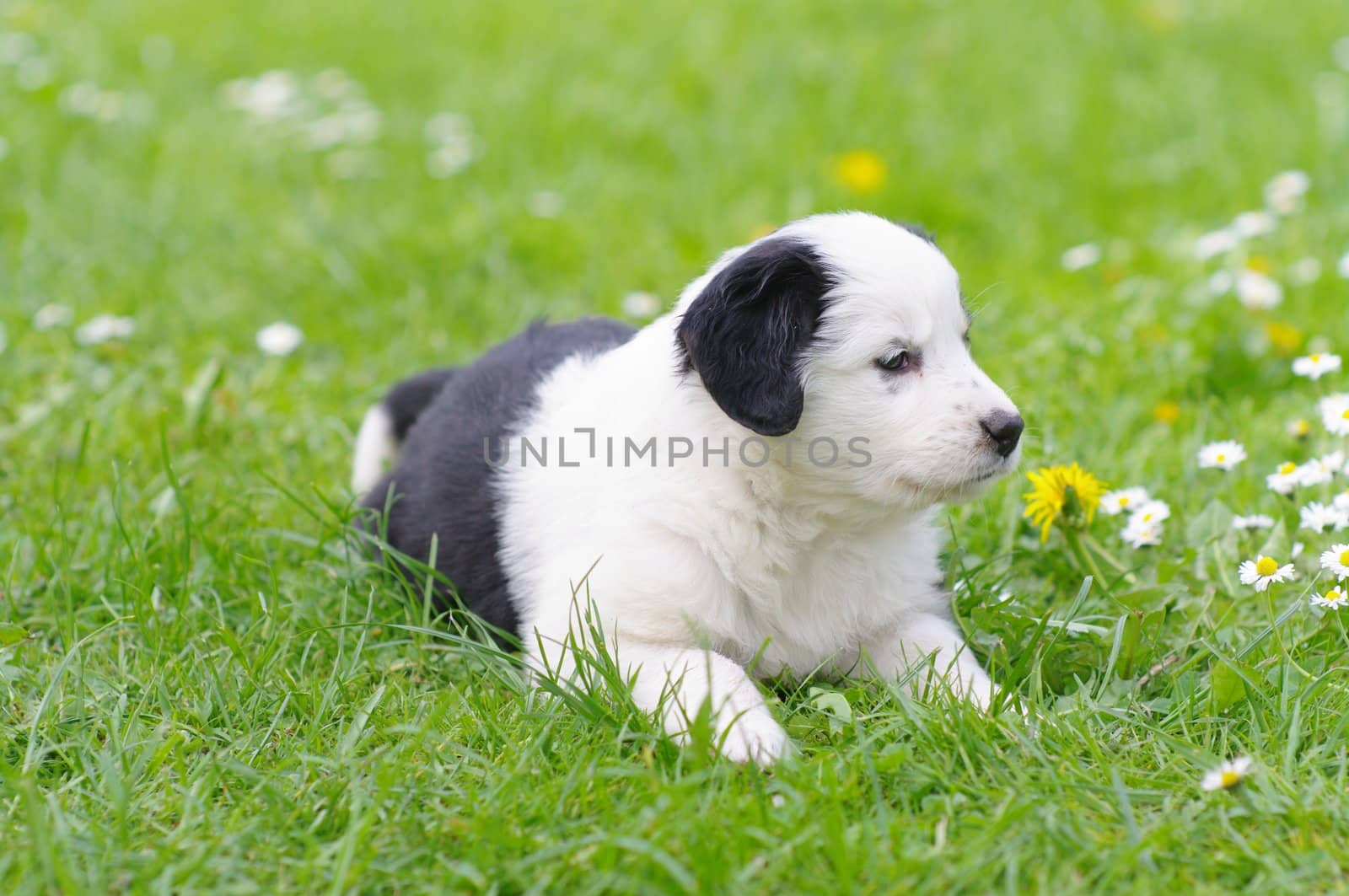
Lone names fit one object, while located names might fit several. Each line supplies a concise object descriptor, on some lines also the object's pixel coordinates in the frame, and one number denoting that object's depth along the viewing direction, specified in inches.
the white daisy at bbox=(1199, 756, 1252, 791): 88.0
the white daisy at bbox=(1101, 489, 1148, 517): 130.0
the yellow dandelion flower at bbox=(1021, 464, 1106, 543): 122.3
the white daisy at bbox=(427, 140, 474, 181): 244.8
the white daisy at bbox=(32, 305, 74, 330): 182.5
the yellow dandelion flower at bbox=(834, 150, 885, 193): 233.6
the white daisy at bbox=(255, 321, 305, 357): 176.2
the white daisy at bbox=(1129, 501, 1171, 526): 125.1
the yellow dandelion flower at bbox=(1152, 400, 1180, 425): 159.6
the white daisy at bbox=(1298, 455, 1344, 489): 121.9
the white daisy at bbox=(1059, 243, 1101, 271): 188.2
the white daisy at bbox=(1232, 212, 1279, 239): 190.9
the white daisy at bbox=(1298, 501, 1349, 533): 115.5
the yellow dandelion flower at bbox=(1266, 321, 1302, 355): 172.4
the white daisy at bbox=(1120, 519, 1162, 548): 125.4
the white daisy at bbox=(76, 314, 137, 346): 179.0
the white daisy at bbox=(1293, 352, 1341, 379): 128.3
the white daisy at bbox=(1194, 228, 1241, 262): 189.2
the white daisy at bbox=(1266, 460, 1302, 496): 123.2
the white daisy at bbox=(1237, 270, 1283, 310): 176.6
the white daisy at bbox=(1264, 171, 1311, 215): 209.6
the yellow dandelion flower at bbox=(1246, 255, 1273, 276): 194.2
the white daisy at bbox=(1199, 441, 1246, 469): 126.8
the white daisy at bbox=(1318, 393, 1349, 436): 121.6
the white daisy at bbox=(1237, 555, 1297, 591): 109.5
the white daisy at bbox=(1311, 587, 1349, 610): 105.9
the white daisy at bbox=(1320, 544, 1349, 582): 108.2
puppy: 101.7
